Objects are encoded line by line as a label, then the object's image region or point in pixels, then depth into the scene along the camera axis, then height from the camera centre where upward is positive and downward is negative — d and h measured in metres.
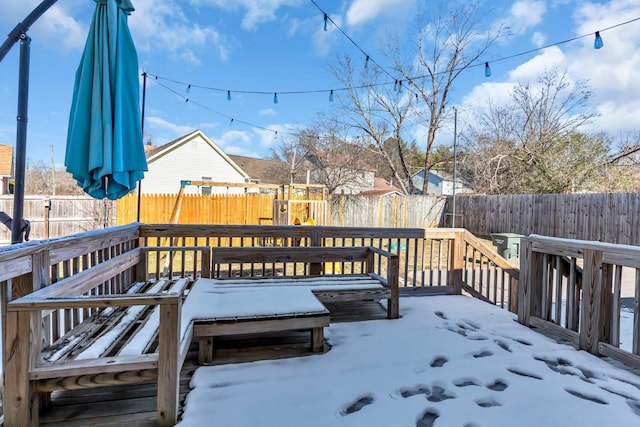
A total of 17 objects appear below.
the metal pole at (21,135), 2.15 +0.42
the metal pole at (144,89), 4.47 +1.55
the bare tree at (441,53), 14.29 +7.32
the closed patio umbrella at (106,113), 2.02 +0.55
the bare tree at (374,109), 16.86 +5.26
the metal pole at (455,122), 12.85 +3.39
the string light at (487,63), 4.95 +2.80
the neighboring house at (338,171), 19.38 +2.22
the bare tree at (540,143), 11.65 +2.86
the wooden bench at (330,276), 3.00 -0.68
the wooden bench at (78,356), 1.46 -0.74
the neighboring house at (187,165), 16.59 +2.08
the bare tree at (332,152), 19.00 +3.28
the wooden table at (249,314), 2.20 -0.73
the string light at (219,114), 8.15 +3.43
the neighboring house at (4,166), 13.81 +1.41
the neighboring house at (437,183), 29.56 +2.70
